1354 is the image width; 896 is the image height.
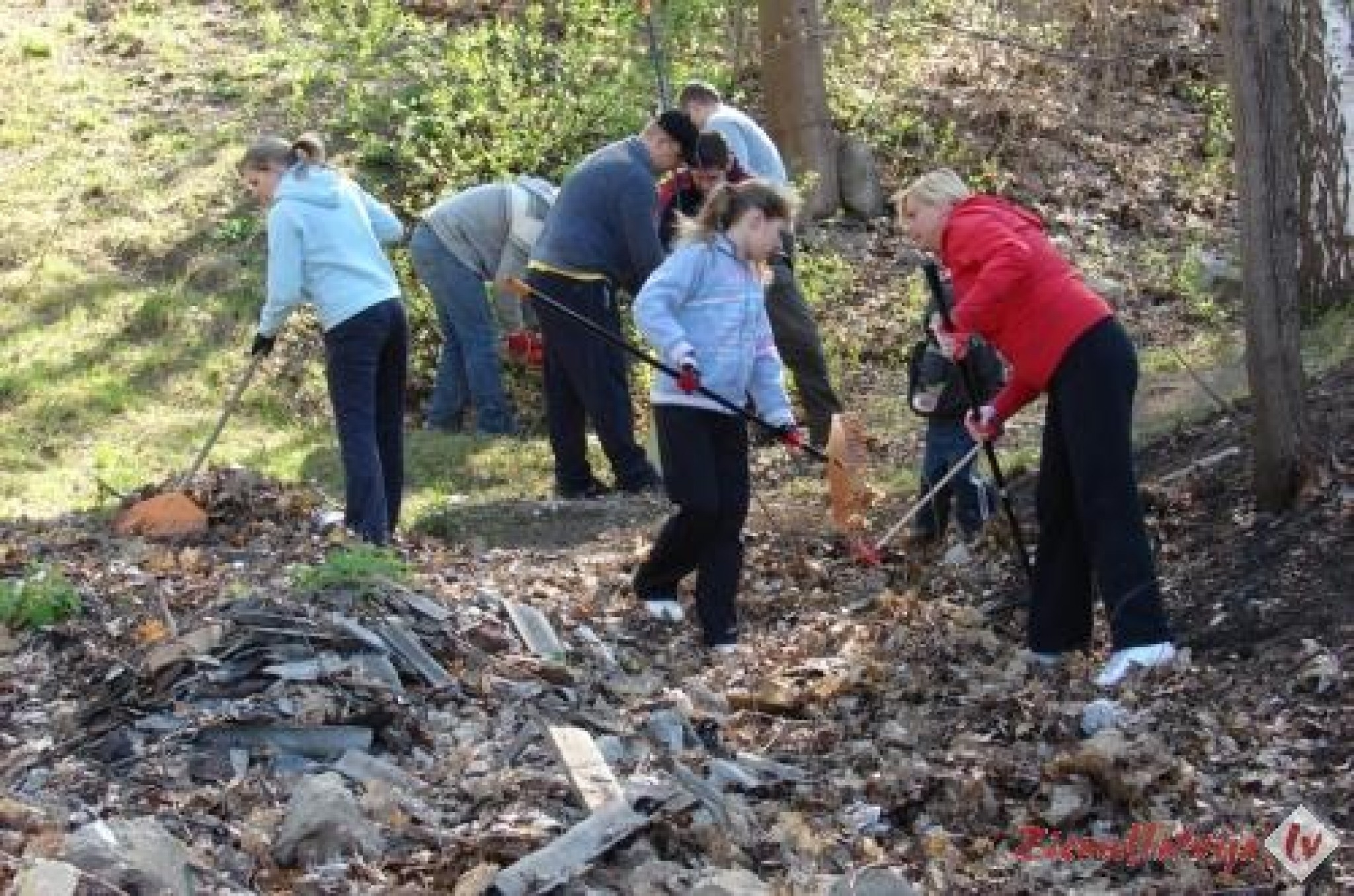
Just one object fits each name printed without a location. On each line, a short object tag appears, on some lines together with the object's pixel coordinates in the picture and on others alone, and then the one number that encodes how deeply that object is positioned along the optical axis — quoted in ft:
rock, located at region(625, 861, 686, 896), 16.48
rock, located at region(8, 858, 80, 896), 15.39
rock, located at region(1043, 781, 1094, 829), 18.84
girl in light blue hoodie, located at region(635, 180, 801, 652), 25.22
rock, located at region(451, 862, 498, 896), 16.12
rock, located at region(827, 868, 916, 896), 16.29
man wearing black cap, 33.19
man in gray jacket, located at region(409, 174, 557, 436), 39.45
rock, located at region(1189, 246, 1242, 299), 47.52
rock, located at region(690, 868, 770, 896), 15.62
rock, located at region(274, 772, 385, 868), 17.17
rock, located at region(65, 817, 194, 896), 15.96
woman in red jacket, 22.79
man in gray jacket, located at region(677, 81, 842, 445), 36.47
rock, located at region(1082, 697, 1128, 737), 21.35
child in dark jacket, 28.25
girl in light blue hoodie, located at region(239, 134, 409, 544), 29.07
